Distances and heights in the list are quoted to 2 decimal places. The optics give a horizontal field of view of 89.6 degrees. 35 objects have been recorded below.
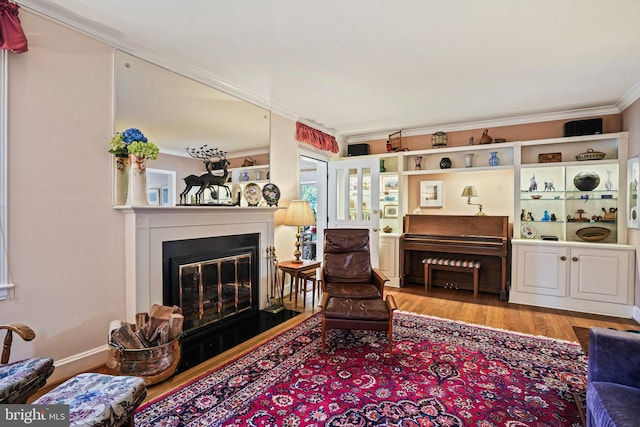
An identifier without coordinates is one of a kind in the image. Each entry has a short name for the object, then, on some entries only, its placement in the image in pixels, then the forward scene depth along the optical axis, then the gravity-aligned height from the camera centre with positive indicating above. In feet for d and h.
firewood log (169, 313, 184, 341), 7.97 -2.89
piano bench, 15.14 -2.73
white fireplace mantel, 8.50 -0.77
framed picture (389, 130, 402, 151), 17.93 +3.88
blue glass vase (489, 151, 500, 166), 15.70 +2.47
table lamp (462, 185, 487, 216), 16.46 +0.86
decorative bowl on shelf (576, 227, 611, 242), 13.67 -1.03
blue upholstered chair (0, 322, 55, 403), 4.86 -2.63
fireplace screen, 10.14 -2.72
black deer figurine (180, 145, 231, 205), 10.32 +1.20
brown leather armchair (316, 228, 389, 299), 10.98 -2.21
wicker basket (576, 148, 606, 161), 13.61 +2.31
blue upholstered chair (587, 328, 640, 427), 4.63 -2.70
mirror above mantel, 8.73 +3.00
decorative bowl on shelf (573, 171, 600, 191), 13.92 +1.27
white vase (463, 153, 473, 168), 16.29 +2.53
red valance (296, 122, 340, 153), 15.51 +3.72
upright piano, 15.01 -1.75
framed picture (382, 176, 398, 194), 18.03 +1.47
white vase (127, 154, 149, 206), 8.25 +0.79
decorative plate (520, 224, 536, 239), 15.10 -1.01
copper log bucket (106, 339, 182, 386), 7.34 -3.54
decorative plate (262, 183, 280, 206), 13.20 +0.68
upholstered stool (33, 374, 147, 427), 4.42 -2.78
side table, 13.01 -2.37
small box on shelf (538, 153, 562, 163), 14.57 +2.38
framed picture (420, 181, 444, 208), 17.65 +0.86
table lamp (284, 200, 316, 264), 13.91 -0.27
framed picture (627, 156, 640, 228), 11.71 +0.68
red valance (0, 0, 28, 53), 6.39 +3.64
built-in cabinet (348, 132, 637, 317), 12.83 -0.51
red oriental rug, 6.33 -4.07
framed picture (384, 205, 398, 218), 18.07 -0.07
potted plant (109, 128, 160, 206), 8.16 +1.23
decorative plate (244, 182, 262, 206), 12.57 +0.63
